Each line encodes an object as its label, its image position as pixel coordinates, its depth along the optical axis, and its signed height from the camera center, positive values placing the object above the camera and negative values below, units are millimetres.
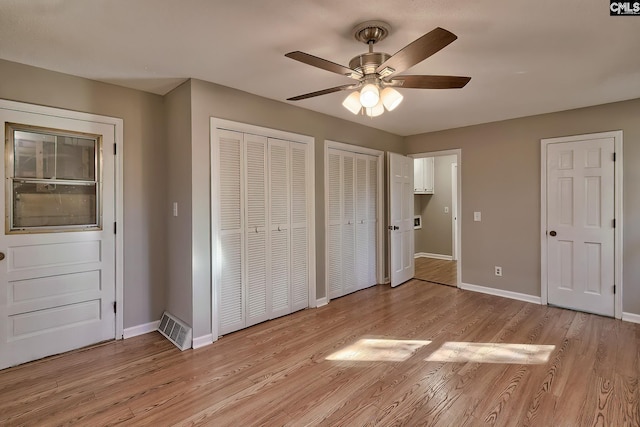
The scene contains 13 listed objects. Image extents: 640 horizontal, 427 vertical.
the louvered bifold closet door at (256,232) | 3090 -225
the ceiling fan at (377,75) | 1738 +823
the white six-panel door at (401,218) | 4500 -125
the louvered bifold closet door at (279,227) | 3287 -180
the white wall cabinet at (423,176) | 6617 +727
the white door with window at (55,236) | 2396 -201
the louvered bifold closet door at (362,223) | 4309 -191
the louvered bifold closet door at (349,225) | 4113 -211
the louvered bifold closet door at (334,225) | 3904 -195
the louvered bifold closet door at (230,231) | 2893 -193
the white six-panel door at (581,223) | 3381 -177
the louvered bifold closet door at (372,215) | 4500 -81
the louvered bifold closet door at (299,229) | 3488 -219
